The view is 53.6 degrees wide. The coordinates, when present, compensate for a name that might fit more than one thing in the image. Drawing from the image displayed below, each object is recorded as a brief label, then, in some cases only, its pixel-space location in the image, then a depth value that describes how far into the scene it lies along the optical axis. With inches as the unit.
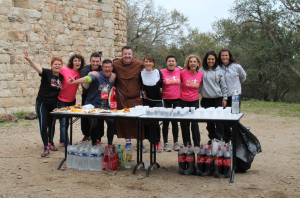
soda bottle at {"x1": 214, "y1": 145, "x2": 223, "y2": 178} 155.3
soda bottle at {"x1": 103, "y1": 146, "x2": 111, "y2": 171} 171.9
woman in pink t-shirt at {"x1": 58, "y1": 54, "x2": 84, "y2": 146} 211.2
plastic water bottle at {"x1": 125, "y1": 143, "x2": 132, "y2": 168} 177.5
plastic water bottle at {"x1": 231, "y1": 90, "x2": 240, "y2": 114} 155.7
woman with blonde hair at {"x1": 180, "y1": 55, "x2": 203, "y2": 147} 201.8
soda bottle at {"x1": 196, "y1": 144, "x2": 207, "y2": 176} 159.5
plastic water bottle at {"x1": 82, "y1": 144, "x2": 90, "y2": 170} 171.8
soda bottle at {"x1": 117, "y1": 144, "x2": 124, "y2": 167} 179.0
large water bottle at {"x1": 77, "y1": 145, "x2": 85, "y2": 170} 173.0
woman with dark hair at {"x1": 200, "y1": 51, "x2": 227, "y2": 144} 201.8
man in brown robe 193.5
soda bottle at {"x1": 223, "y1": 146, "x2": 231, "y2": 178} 153.8
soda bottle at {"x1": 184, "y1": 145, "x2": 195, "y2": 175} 161.9
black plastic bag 158.2
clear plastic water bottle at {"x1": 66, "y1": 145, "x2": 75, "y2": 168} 176.2
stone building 341.1
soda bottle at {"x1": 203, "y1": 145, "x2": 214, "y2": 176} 158.1
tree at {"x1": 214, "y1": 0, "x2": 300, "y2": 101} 528.4
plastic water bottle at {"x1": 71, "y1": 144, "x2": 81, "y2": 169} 175.3
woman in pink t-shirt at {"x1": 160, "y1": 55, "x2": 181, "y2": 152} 205.2
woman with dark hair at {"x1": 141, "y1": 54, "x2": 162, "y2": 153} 193.0
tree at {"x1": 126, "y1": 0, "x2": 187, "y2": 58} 908.0
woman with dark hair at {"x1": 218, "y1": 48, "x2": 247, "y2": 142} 207.2
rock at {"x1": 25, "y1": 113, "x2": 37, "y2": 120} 345.1
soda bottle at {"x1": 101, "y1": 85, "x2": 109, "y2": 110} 180.7
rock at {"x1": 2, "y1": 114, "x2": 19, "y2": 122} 327.3
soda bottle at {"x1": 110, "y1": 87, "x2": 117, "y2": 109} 182.5
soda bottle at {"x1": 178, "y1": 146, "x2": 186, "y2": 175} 163.2
